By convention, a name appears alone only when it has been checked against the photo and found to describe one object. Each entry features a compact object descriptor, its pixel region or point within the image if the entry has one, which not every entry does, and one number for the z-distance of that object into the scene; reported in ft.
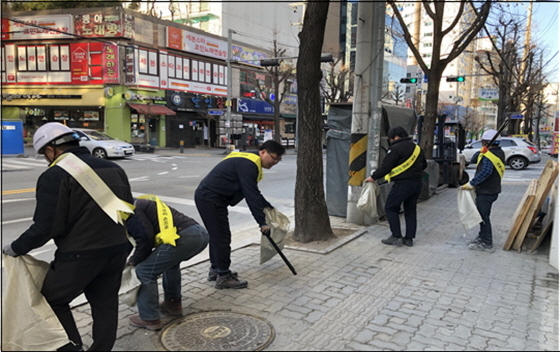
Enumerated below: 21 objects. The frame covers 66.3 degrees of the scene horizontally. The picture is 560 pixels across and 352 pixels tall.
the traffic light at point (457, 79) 58.18
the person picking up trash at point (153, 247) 11.47
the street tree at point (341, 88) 109.70
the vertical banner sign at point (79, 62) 94.53
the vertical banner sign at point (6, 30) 97.60
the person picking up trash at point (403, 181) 20.80
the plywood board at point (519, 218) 20.18
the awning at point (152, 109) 94.68
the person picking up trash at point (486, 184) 20.10
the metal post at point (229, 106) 83.21
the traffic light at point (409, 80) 56.03
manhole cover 10.93
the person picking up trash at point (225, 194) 14.66
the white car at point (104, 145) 64.76
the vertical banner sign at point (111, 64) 93.35
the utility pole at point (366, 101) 24.52
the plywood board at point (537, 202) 20.09
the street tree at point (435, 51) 39.22
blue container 62.28
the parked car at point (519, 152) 67.26
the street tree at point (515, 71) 78.84
